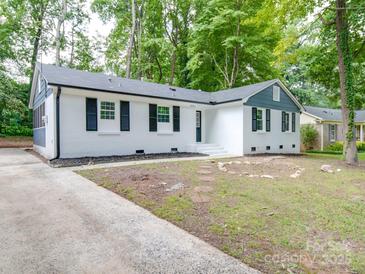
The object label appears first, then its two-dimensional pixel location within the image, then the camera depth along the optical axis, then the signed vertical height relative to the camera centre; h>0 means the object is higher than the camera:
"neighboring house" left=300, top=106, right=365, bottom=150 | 20.06 +0.90
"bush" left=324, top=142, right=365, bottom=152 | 18.81 -1.19
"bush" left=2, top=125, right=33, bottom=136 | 20.80 +0.35
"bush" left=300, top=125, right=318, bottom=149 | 19.97 -0.27
